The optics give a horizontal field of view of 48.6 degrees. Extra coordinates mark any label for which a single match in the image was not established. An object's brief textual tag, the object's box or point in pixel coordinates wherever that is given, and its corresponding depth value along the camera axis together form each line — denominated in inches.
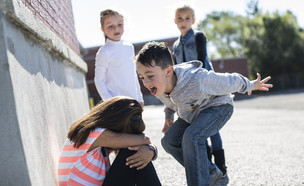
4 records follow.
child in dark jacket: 146.0
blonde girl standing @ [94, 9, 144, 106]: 151.0
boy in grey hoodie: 108.3
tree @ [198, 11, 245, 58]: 2114.9
